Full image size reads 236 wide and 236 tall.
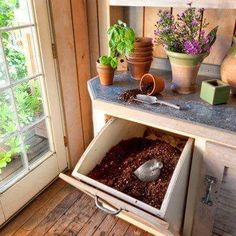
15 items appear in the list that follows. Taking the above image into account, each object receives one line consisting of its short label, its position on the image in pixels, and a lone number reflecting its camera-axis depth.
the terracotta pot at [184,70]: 1.05
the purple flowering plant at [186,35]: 1.03
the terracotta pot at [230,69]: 1.05
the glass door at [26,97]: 1.34
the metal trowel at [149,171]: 1.02
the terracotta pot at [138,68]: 1.25
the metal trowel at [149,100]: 1.04
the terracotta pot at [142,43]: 1.22
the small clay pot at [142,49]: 1.22
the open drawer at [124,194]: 0.86
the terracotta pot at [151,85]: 1.10
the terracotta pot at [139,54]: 1.23
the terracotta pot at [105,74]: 1.20
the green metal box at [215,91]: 0.99
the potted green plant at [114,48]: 1.14
